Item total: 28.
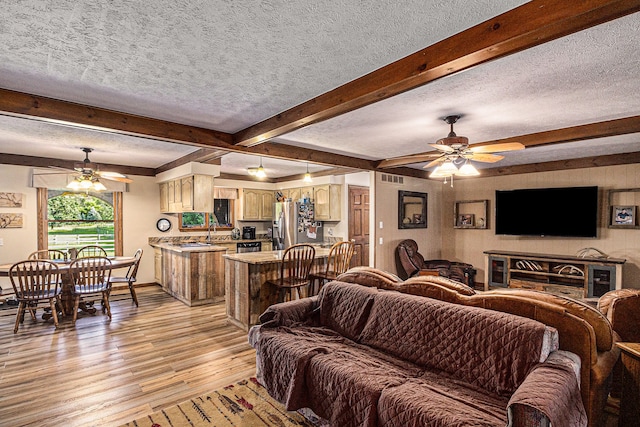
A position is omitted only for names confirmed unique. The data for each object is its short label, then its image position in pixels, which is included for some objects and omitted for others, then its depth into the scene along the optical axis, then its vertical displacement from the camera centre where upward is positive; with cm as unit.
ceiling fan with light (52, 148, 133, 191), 472 +46
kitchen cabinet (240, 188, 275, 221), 776 +10
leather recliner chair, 607 -110
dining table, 459 -109
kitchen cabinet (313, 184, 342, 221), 692 +11
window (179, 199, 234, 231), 705 -22
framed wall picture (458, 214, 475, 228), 697 -26
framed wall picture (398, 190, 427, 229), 644 -2
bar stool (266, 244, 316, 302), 398 -77
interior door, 694 -30
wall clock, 675 -32
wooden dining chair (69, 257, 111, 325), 435 -94
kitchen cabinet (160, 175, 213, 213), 543 +25
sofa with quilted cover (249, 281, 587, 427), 162 -99
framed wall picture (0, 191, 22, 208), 522 +15
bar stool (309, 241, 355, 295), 427 -74
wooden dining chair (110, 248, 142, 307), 497 -105
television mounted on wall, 544 -8
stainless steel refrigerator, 675 -32
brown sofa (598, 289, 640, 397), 226 -74
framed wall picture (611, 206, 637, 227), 511 -14
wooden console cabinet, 502 -108
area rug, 233 -149
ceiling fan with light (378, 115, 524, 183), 312 +55
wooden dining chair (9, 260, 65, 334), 398 -97
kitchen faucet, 711 -50
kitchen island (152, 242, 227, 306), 527 -106
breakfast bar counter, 410 -99
